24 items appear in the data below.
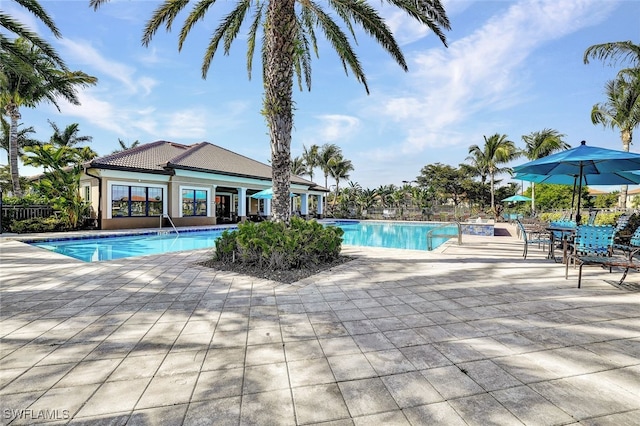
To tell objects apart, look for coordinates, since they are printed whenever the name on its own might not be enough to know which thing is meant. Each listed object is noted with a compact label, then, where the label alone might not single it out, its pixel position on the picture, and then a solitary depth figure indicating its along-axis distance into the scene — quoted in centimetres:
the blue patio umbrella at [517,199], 2007
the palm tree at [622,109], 1473
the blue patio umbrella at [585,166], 550
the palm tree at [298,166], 3912
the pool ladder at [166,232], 1571
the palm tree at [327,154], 3625
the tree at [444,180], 4562
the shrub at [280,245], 618
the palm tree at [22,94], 1255
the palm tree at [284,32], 687
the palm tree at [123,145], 3700
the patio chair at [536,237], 735
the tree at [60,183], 1441
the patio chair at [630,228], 915
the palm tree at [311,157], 3712
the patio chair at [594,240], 541
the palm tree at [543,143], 2620
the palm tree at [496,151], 3087
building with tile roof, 1598
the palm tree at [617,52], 1287
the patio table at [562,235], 647
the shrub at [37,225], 1386
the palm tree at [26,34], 837
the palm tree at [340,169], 3616
